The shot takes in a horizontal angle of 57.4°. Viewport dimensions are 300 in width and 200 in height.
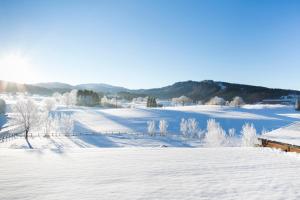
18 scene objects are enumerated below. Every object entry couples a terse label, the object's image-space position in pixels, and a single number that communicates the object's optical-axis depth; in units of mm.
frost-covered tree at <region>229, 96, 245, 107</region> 167350
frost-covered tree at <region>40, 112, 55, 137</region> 66238
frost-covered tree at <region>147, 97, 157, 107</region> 143200
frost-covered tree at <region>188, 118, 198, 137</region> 67750
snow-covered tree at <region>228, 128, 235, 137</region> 65588
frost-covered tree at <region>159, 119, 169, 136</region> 66206
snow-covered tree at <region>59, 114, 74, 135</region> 63172
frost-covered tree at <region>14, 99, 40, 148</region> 55778
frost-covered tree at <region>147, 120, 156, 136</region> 64412
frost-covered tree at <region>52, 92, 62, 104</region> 163950
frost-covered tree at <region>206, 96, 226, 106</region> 180875
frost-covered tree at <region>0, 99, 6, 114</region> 92375
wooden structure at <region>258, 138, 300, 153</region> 22984
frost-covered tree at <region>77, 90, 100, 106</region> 146112
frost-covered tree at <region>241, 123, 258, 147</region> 52591
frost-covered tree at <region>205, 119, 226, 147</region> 55441
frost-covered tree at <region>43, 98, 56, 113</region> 106688
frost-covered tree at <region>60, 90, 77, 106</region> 146375
